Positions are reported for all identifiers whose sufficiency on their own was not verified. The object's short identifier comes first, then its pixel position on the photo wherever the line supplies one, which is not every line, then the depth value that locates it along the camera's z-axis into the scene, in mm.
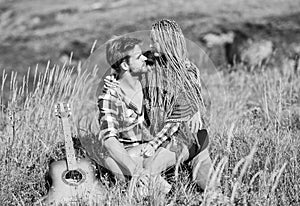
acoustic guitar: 3307
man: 3318
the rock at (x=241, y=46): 7215
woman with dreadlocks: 3318
